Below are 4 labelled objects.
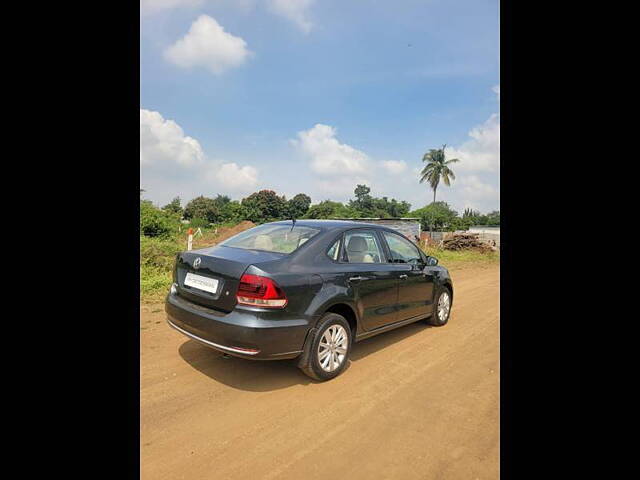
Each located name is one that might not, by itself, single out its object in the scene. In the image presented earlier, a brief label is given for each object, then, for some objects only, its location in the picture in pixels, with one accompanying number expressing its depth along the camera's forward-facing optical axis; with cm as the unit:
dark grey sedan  310
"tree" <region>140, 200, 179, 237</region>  1628
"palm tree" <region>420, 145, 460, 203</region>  4494
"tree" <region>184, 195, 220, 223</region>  5565
